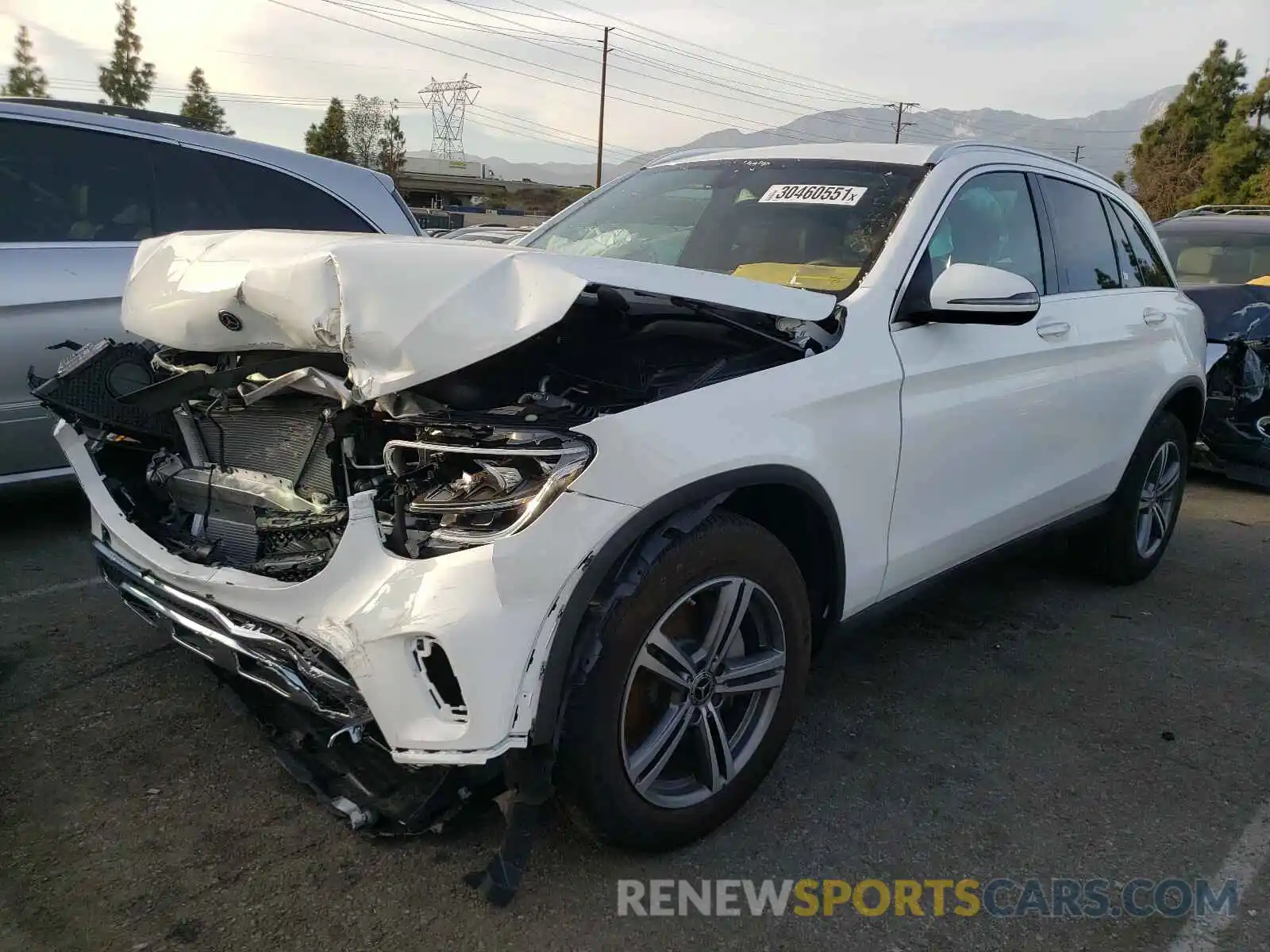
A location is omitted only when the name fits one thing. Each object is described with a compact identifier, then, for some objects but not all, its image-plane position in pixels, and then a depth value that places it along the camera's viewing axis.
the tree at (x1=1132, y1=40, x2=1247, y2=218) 34.22
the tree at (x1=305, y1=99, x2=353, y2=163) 62.47
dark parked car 6.91
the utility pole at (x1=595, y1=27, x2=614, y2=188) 50.22
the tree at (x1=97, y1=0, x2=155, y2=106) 51.97
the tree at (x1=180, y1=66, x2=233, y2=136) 54.97
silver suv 4.30
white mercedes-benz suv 2.08
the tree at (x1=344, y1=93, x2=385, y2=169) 73.31
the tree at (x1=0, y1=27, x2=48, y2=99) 47.94
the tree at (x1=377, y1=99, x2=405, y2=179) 67.94
